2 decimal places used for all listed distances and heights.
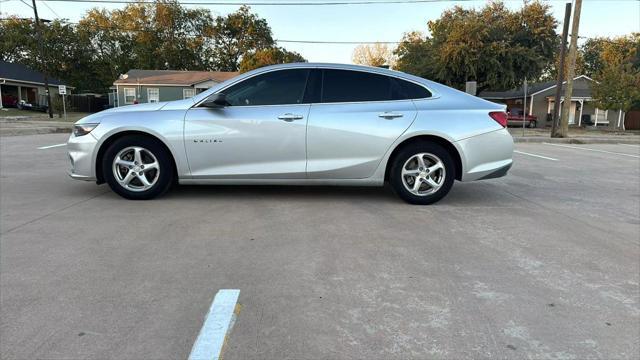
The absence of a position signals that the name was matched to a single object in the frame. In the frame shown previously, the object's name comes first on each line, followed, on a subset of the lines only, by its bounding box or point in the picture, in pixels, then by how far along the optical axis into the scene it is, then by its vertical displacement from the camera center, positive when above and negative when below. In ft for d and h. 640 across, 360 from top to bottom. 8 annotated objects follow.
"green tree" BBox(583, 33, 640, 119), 95.86 +6.00
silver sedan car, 17.75 -1.07
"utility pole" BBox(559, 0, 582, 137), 66.28 +6.88
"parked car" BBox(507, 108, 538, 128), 125.18 -1.78
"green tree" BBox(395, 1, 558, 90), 100.68 +14.79
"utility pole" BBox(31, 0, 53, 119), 95.27 +12.71
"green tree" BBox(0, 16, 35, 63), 172.96 +24.13
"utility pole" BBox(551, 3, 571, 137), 70.74 +8.09
